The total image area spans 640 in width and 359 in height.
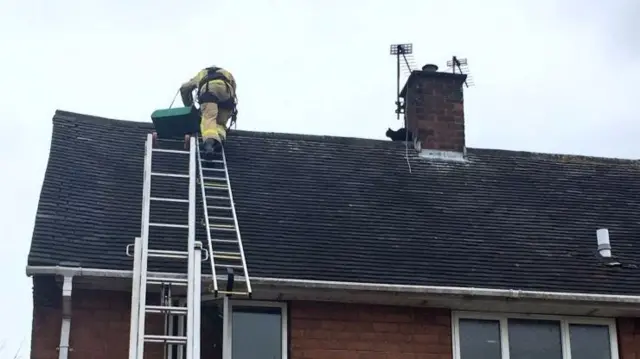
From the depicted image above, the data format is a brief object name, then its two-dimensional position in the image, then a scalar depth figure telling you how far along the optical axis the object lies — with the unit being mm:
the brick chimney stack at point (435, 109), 13797
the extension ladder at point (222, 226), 8974
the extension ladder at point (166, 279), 7816
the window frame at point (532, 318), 10164
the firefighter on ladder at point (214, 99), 12196
